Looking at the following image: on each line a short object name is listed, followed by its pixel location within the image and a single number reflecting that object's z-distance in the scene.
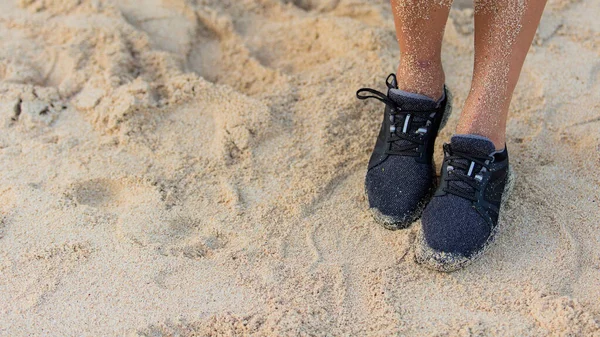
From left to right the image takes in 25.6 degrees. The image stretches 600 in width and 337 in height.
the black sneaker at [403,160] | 2.02
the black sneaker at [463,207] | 1.95
